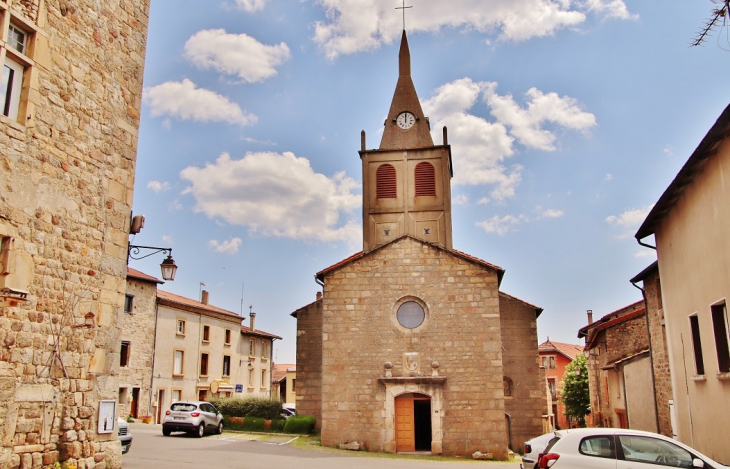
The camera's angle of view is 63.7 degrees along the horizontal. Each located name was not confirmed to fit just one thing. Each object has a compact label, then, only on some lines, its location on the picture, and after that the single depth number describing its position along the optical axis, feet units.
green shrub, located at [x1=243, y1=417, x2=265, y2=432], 76.43
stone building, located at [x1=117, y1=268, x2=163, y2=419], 101.45
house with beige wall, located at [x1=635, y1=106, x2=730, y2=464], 33.12
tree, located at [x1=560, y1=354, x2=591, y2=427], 127.65
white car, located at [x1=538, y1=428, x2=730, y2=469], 26.61
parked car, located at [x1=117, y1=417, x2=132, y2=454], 45.42
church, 63.26
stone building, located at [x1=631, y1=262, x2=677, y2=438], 54.08
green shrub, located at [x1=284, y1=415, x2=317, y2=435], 72.79
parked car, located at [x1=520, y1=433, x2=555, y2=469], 39.78
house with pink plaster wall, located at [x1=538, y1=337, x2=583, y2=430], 165.89
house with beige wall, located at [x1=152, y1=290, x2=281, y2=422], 111.45
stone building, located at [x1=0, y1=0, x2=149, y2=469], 24.98
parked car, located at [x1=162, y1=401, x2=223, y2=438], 67.87
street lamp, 39.93
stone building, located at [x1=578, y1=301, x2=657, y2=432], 63.82
